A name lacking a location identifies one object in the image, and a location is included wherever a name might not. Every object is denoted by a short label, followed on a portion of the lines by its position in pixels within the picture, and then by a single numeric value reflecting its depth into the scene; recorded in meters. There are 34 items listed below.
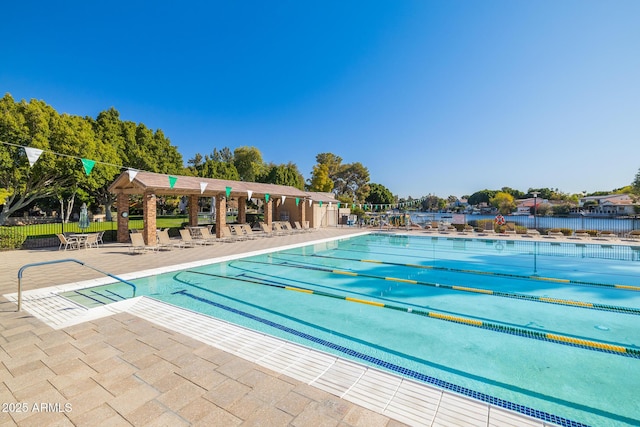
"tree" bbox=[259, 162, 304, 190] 36.97
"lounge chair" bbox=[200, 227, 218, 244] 15.63
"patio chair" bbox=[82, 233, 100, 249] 12.72
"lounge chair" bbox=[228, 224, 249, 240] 16.51
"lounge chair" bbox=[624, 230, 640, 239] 17.28
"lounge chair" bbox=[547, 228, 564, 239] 18.48
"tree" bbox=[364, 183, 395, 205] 52.44
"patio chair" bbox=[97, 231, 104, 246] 13.66
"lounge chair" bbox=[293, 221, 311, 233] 21.73
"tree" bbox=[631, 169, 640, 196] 22.58
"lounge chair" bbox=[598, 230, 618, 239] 17.62
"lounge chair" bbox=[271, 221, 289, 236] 19.88
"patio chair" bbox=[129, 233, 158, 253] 11.50
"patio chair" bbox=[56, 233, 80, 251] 12.10
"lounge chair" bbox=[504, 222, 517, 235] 19.82
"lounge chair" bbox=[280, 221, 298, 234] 20.94
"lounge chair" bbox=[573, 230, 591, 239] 18.21
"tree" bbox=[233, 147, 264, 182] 44.72
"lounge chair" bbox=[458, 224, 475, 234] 20.84
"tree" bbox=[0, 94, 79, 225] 14.62
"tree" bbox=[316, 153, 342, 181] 52.88
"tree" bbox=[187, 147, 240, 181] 35.56
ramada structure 13.16
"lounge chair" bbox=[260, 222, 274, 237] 19.33
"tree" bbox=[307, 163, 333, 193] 46.31
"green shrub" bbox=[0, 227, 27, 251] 11.95
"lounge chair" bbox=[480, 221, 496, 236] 20.36
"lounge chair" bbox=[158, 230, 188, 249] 12.77
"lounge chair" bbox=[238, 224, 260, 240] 17.74
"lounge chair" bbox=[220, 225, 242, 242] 16.06
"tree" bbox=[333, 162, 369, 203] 53.72
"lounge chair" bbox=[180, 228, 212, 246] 13.87
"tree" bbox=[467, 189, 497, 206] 108.09
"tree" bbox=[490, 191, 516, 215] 63.31
